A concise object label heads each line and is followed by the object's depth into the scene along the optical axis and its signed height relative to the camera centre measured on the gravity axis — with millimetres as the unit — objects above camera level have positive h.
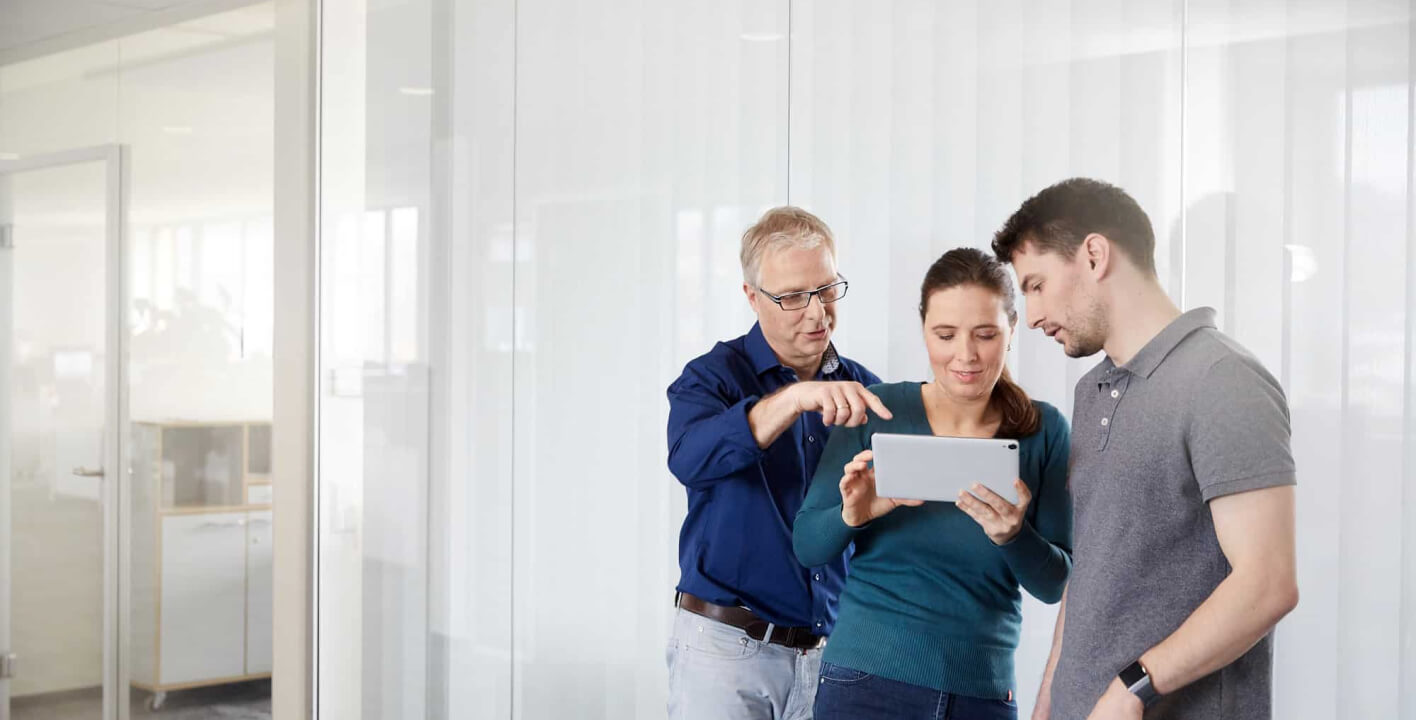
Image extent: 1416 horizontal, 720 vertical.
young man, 1622 -202
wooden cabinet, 4176 -711
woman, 1980 -330
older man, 2281 -298
